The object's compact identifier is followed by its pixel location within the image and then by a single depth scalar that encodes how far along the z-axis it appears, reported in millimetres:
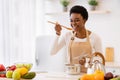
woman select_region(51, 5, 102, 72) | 2285
